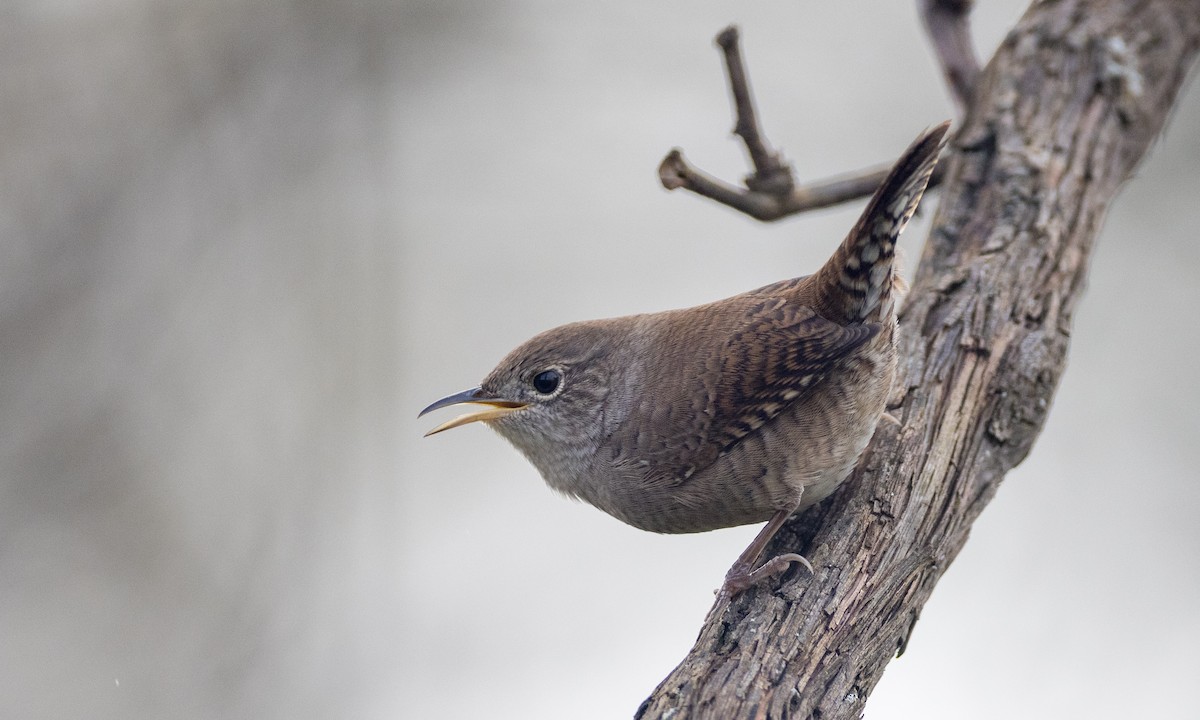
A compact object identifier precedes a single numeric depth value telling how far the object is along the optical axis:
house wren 5.91
